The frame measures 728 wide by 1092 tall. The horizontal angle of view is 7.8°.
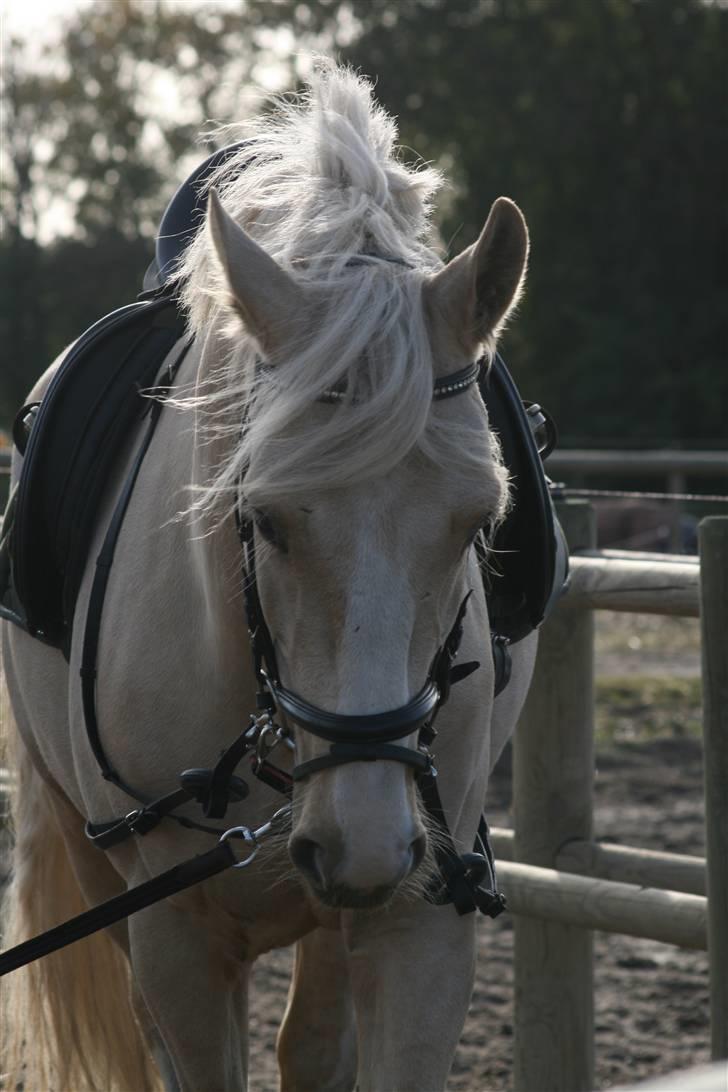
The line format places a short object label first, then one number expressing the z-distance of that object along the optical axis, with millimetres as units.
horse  4669
